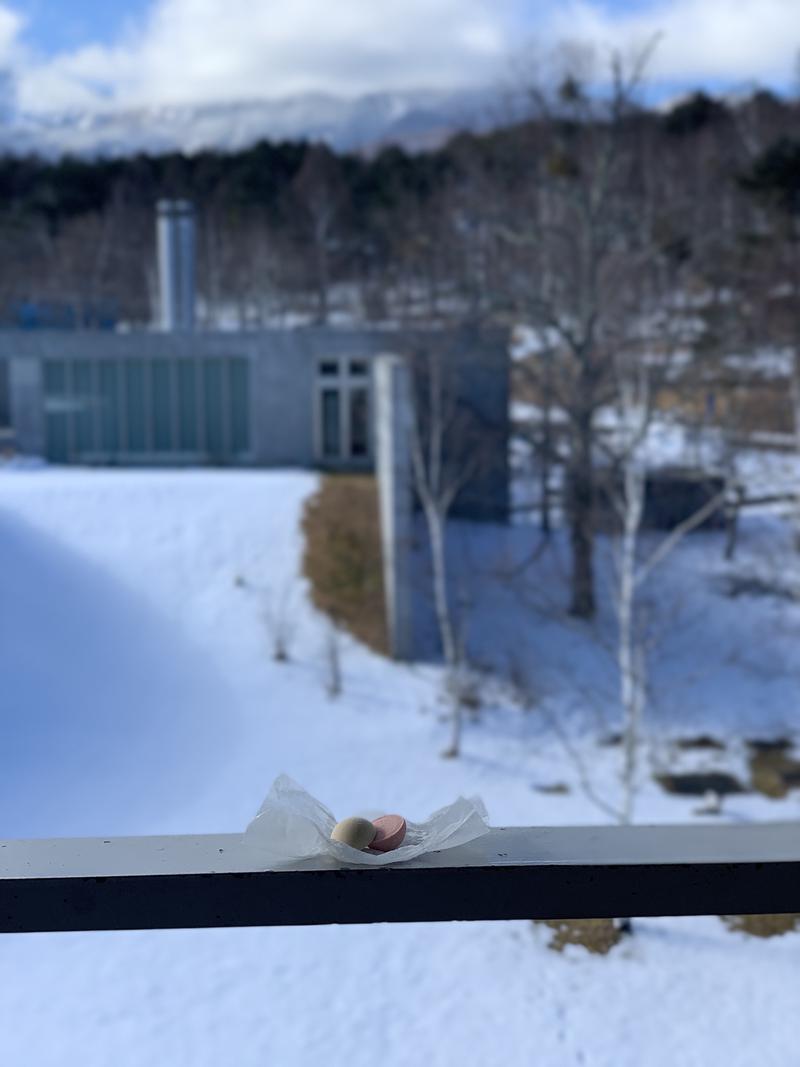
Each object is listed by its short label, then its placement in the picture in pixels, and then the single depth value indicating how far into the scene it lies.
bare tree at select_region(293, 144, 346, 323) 35.00
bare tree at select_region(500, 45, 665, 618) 19.42
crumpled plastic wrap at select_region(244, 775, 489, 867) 1.69
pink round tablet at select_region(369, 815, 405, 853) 1.72
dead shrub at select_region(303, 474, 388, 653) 17.23
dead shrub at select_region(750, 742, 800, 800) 14.15
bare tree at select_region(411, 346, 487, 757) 18.34
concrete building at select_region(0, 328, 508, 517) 21.17
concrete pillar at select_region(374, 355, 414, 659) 16.89
